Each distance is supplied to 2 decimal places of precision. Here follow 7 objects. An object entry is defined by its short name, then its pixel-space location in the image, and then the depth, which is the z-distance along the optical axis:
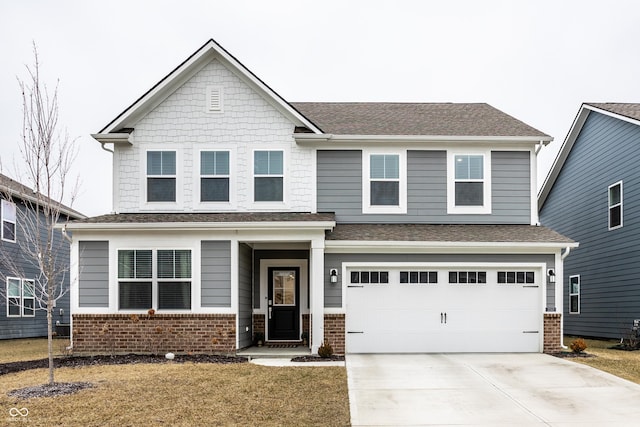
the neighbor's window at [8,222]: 21.28
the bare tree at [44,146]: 10.33
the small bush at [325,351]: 13.82
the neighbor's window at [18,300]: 21.73
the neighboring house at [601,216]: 17.73
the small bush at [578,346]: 14.42
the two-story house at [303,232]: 14.62
